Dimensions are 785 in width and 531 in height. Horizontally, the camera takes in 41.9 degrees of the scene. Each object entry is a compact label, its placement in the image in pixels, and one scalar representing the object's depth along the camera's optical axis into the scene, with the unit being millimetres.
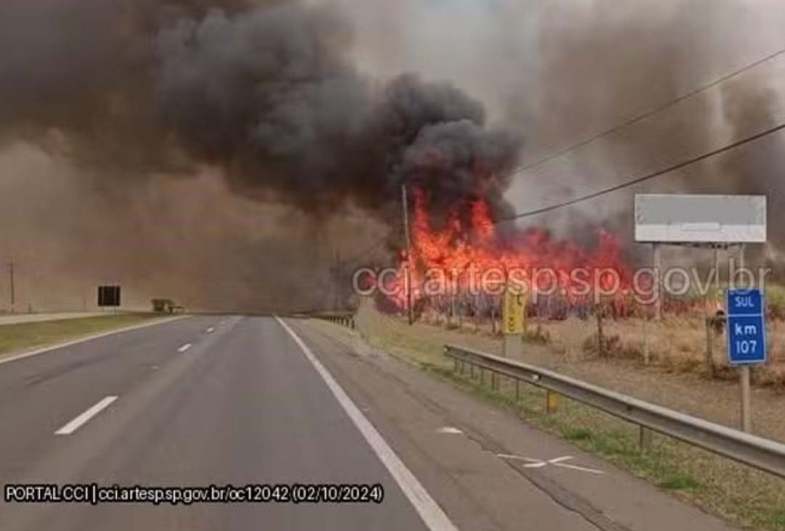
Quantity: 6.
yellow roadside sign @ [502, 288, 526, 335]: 19344
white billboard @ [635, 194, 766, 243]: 27500
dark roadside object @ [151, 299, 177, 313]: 85812
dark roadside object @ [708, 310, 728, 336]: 23938
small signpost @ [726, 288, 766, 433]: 11805
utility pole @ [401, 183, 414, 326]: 52781
